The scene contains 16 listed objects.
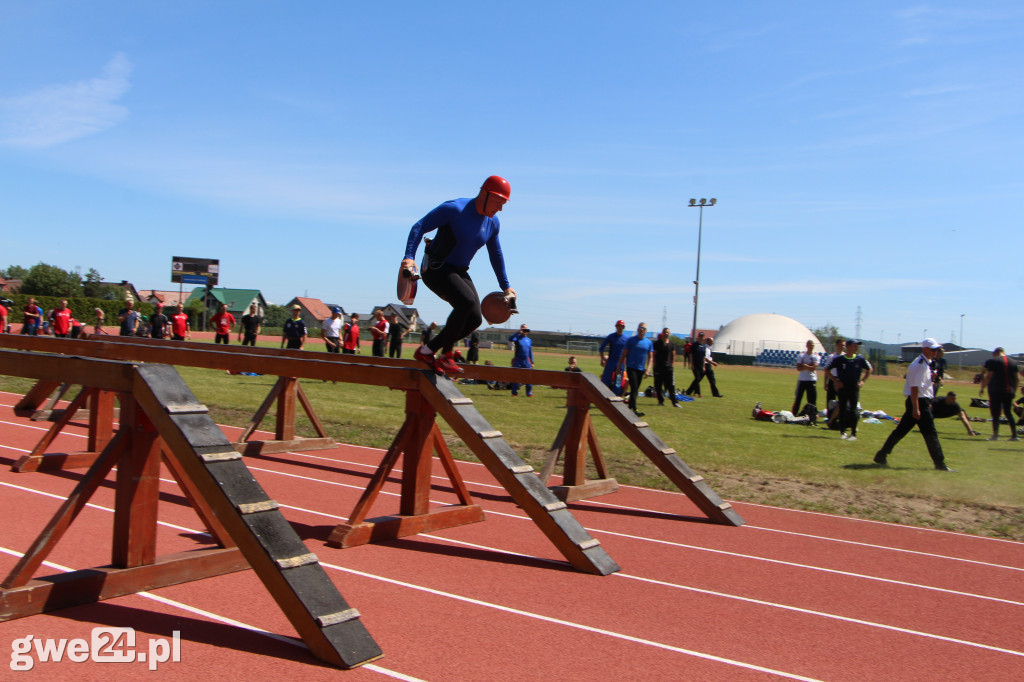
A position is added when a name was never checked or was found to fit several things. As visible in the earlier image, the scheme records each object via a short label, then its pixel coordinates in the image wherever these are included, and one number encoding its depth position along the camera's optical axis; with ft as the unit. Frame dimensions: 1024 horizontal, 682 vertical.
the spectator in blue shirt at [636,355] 49.62
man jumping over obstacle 19.67
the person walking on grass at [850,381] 43.98
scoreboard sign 276.00
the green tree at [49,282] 278.26
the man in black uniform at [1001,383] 49.24
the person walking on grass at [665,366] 60.29
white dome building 308.19
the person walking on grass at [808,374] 55.16
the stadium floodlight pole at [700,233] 177.27
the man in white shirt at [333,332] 63.62
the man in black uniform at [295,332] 60.59
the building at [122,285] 347.01
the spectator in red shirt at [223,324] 67.31
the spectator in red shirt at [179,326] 63.16
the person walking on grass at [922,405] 35.27
